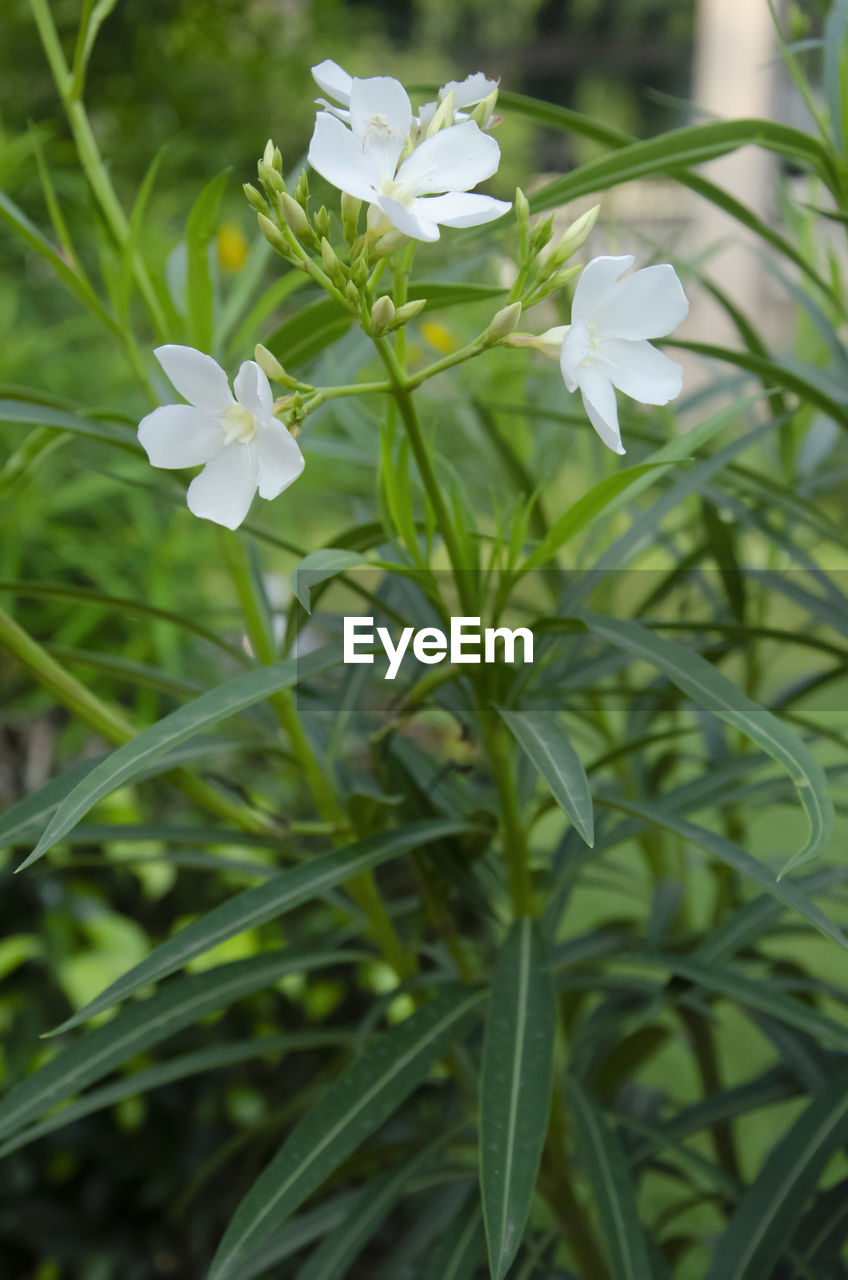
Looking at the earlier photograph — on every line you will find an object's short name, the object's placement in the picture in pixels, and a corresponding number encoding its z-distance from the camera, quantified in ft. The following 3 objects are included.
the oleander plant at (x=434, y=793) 1.37
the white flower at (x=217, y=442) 1.24
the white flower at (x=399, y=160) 1.25
